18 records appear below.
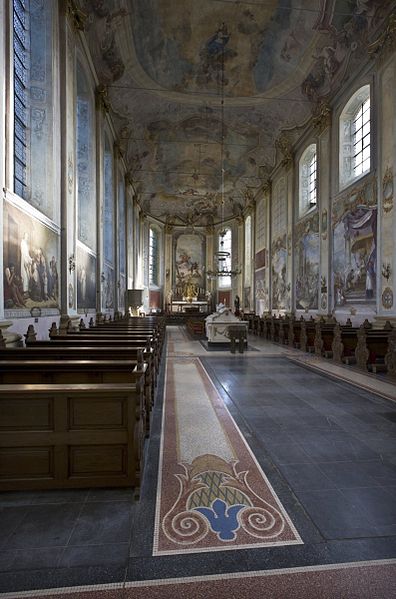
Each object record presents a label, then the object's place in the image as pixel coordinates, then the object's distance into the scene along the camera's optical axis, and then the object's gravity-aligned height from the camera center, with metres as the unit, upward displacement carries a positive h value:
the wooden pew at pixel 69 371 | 3.72 -0.74
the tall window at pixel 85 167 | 13.11 +5.22
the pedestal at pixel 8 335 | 5.99 -0.56
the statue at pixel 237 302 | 29.98 +0.08
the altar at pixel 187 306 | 35.25 -0.25
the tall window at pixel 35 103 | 8.57 +5.09
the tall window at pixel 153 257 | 35.36 +4.79
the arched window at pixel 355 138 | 13.18 +6.59
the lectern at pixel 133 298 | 23.08 +0.37
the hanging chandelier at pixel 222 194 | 17.28 +9.64
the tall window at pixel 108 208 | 17.30 +4.90
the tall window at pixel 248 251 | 29.62 +4.60
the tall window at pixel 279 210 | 21.31 +5.99
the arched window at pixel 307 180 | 18.11 +6.60
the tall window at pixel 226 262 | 35.56 +4.29
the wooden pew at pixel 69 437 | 2.98 -1.14
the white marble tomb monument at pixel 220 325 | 13.97 -0.86
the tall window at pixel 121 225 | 20.84 +4.83
